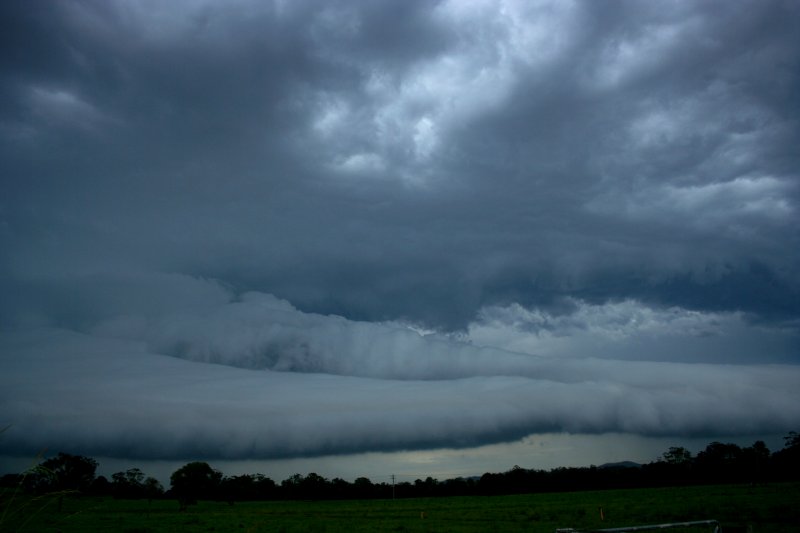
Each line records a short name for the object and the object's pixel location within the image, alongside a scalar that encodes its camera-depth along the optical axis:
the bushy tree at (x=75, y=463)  72.19
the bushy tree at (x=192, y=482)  102.62
